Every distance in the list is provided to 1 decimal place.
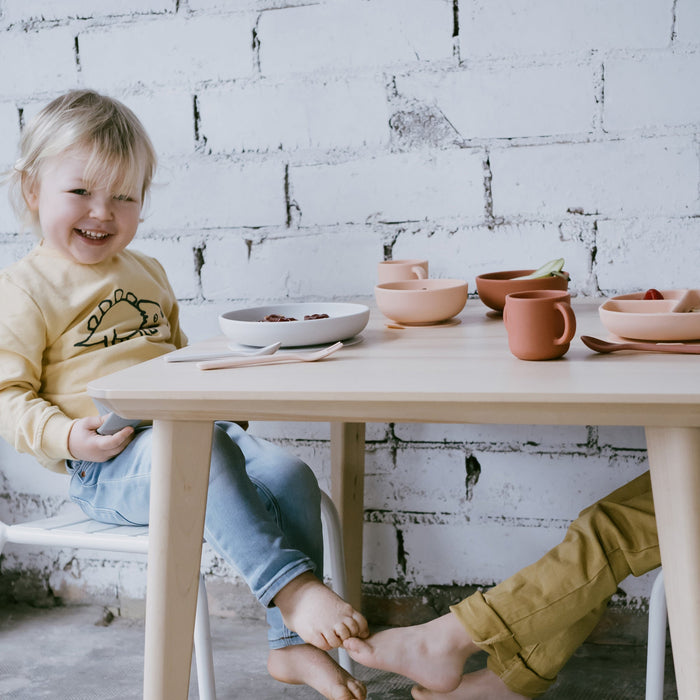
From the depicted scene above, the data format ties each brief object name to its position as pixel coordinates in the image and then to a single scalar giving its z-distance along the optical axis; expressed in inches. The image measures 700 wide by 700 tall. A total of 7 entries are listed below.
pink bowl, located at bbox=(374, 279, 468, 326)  42.8
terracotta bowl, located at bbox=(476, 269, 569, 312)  45.3
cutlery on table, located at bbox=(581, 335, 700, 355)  33.3
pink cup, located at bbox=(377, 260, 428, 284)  50.8
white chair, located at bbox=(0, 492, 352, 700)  42.4
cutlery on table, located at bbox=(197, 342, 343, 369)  34.3
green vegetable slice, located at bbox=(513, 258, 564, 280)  46.0
